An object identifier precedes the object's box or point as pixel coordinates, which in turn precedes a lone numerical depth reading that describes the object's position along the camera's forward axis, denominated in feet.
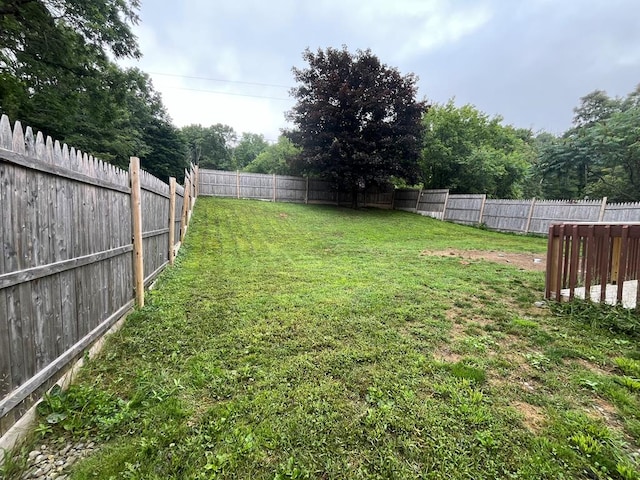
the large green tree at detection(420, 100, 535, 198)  57.52
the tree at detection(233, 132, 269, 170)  152.52
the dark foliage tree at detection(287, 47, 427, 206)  48.42
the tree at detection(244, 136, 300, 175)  95.81
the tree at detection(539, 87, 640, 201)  54.49
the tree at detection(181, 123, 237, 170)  137.18
